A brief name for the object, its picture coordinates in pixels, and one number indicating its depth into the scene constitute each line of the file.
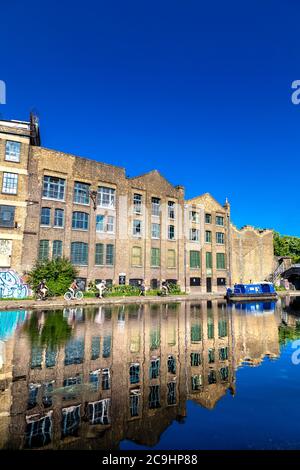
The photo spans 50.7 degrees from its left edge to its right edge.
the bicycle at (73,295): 25.64
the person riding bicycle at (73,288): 26.07
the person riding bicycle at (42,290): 24.81
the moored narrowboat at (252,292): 32.51
